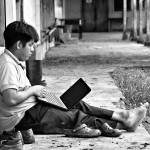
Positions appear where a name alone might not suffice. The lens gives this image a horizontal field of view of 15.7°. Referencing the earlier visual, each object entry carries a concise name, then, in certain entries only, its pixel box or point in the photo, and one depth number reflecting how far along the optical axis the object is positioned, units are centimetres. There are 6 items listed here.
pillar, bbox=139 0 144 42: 2116
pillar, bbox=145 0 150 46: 1996
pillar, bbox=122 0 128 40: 2385
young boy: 432
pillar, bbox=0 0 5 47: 747
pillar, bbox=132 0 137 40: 2231
